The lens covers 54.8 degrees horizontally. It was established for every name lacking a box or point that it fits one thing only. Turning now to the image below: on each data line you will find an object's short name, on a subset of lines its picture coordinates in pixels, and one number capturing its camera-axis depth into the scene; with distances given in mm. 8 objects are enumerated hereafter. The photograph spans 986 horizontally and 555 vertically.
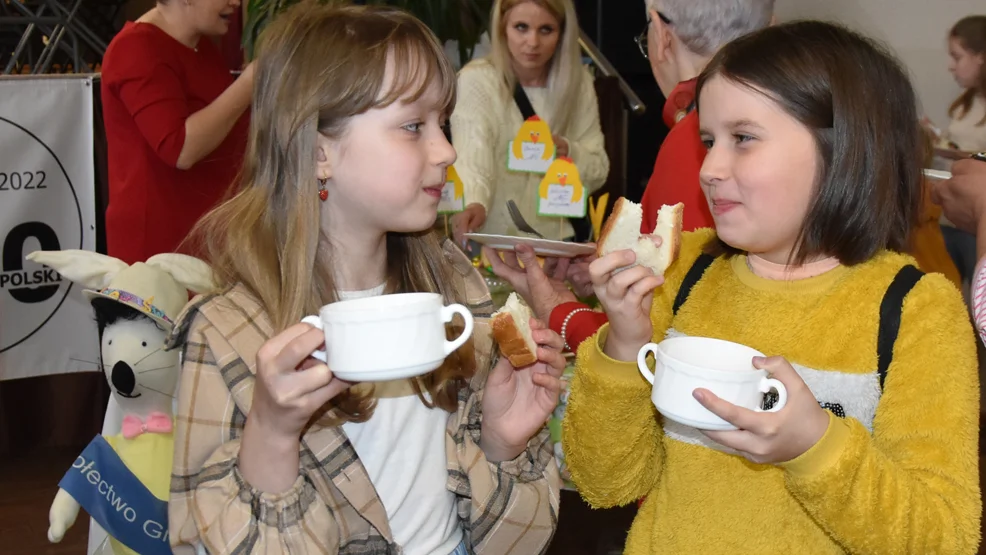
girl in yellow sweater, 1193
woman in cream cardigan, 3541
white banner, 3604
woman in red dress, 2754
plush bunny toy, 2160
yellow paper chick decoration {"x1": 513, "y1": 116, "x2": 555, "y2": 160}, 3180
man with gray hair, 1961
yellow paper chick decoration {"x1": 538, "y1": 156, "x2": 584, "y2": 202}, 2971
